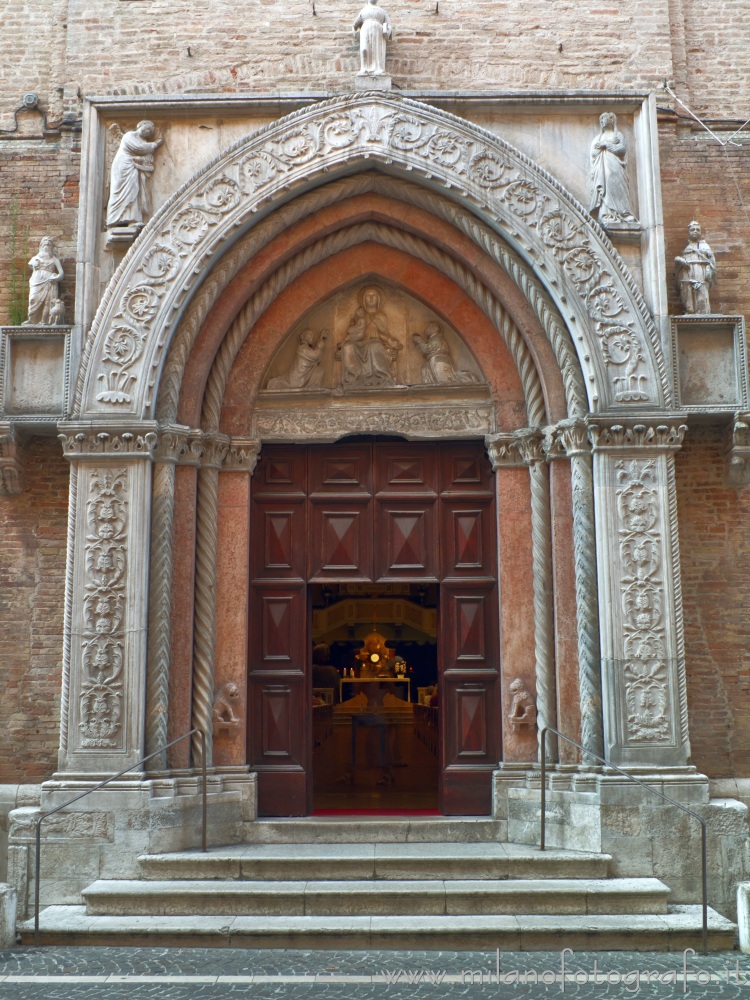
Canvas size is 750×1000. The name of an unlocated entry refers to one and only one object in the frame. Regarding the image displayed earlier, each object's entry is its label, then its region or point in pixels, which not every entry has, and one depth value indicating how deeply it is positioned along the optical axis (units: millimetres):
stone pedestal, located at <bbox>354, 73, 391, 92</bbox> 9500
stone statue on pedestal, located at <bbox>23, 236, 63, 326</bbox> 9398
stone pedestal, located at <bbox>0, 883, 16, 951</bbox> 7055
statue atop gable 9570
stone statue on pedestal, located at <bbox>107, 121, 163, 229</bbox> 9328
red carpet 9555
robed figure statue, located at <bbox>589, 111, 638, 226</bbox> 9305
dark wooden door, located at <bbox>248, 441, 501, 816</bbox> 9570
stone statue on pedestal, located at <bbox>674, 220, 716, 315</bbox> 9367
